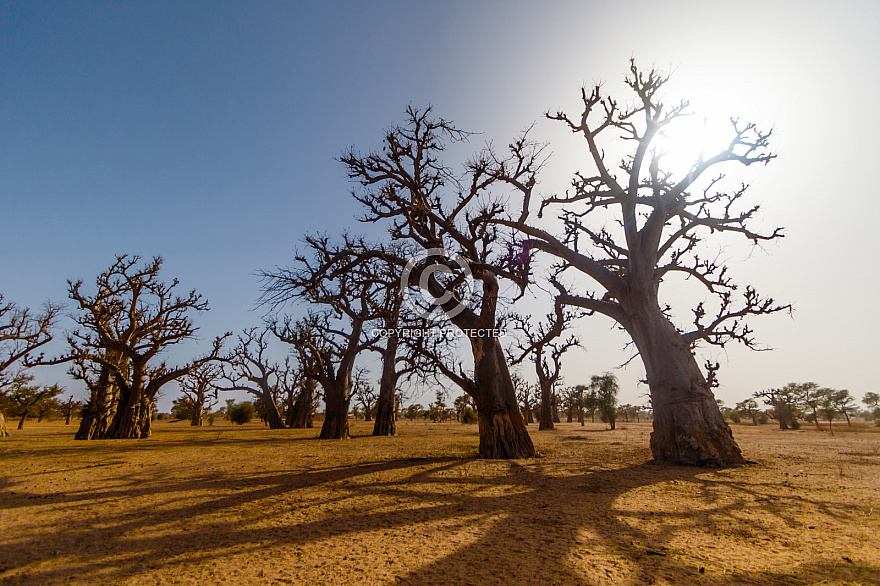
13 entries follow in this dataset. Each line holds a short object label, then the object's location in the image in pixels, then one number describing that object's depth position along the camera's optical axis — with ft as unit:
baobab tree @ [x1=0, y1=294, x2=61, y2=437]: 60.80
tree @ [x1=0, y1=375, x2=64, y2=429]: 100.68
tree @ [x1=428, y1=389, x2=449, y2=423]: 161.58
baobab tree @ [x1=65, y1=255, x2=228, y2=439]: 54.44
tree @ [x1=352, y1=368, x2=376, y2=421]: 124.12
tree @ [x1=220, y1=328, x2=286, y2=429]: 93.86
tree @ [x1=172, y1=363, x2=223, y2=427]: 111.45
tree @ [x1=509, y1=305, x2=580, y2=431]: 83.66
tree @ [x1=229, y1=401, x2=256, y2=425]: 147.13
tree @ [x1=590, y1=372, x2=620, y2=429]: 98.43
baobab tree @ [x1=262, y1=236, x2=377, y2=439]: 53.42
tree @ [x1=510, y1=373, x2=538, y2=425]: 125.21
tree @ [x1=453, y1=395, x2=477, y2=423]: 127.13
